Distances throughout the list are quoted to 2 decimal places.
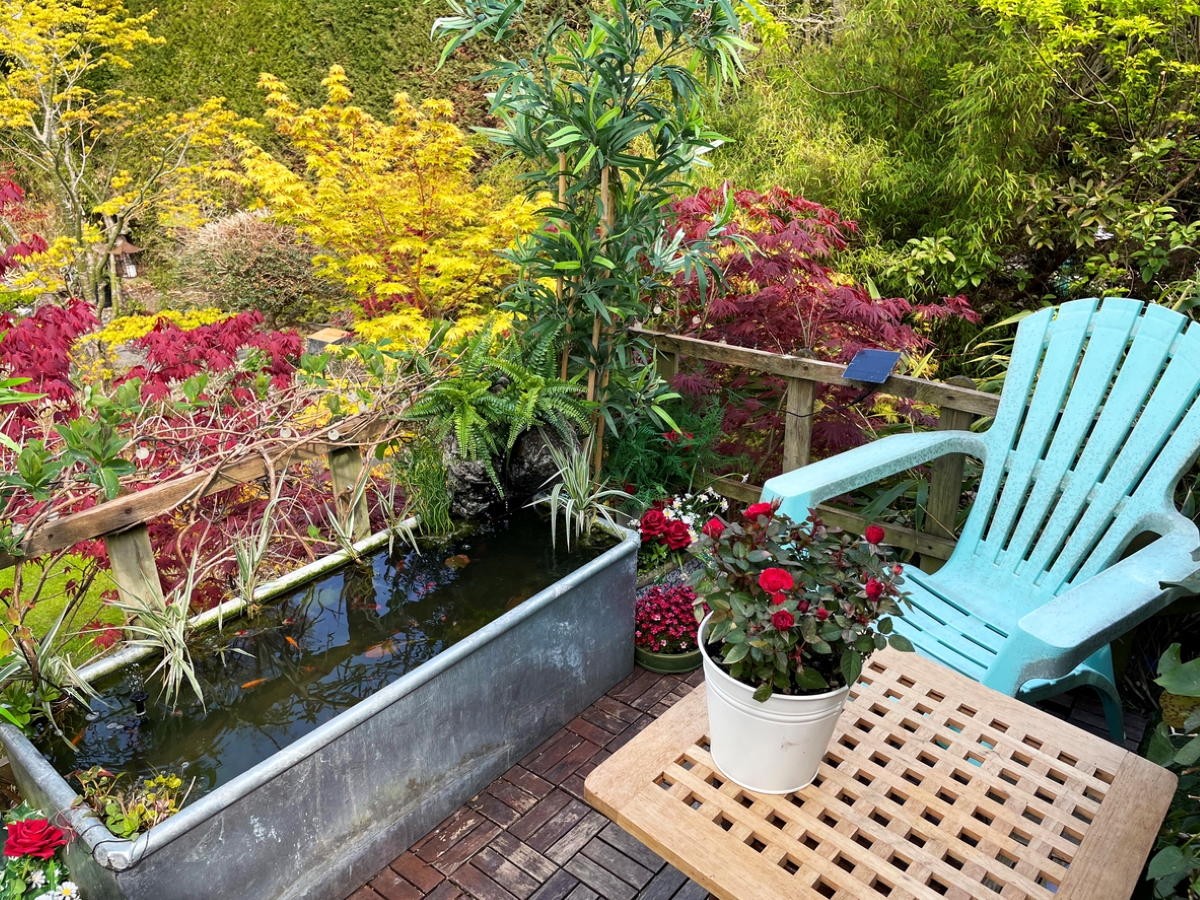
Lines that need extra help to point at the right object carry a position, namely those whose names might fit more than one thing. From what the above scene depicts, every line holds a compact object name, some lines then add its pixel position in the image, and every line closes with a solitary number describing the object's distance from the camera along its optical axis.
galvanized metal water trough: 1.37
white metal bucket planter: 1.12
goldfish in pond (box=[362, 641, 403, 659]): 1.91
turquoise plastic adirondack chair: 1.88
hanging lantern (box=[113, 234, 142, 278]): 8.33
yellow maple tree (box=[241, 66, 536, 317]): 5.42
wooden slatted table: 1.07
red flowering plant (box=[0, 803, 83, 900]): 1.34
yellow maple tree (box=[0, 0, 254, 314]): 6.06
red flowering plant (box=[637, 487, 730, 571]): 2.52
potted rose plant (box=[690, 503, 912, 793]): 1.10
